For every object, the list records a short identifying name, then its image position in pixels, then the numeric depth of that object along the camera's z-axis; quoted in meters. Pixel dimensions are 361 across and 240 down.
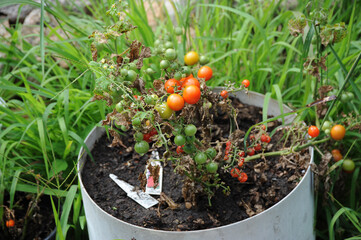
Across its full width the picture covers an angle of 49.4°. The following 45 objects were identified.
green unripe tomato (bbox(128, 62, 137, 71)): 1.08
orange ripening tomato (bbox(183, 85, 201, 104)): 1.02
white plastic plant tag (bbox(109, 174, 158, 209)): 1.31
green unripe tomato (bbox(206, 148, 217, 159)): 1.14
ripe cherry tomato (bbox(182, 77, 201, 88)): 1.08
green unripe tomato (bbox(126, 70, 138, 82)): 1.05
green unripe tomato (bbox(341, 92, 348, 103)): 1.47
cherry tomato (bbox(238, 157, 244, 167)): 1.20
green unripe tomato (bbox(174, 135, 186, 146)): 1.04
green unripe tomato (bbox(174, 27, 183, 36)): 1.70
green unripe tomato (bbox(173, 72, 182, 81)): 1.15
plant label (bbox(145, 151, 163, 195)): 1.36
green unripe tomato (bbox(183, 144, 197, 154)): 1.13
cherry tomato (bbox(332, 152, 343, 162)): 1.63
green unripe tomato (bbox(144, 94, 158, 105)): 1.00
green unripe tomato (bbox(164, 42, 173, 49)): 1.28
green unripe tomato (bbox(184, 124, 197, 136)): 1.04
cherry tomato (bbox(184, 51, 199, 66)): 1.29
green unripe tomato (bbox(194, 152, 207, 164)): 1.09
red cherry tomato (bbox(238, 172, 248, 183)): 1.24
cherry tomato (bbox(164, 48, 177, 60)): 1.18
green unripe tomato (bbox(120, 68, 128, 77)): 1.03
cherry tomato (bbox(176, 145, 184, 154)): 1.22
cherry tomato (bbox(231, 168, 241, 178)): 1.23
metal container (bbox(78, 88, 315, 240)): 1.09
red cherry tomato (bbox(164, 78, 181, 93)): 1.11
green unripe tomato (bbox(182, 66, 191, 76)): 1.19
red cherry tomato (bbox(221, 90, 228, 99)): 1.17
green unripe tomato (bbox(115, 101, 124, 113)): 1.03
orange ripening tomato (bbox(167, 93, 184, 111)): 1.00
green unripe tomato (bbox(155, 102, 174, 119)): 1.01
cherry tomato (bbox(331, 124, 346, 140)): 1.36
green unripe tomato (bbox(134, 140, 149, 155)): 1.03
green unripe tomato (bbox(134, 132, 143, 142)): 1.03
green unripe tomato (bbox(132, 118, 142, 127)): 0.97
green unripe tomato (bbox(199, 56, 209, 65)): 1.37
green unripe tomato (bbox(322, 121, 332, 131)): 1.42
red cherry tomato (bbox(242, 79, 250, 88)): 1.24
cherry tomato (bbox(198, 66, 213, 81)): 1.21
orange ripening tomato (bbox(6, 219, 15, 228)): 1.59
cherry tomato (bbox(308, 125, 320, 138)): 1.29
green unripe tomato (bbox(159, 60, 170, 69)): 1.15
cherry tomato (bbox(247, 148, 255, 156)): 1.31
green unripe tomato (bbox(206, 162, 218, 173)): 1.12
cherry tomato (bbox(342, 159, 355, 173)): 1.61
